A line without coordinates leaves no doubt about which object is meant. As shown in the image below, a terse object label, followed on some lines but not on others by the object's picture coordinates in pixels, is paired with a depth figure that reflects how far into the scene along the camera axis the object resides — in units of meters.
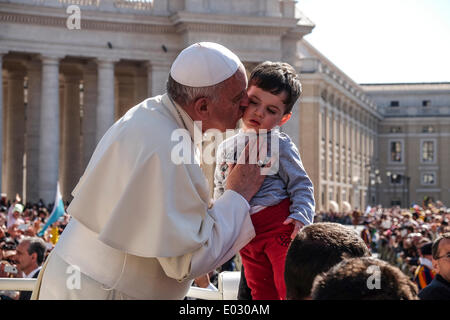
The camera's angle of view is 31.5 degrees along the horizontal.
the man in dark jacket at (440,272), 7.22
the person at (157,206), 3.91
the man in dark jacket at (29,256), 11.16
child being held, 5.24
